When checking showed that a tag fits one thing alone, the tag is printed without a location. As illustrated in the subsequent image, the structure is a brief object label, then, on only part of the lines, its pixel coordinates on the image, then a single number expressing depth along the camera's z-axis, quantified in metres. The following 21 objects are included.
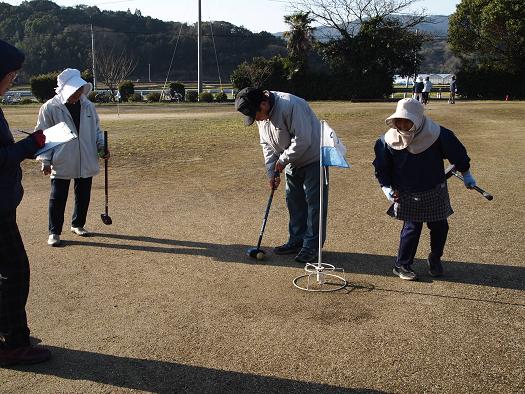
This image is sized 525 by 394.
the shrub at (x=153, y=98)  41.25
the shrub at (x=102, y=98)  40.81
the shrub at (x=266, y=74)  40.94
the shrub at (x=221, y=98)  39.75
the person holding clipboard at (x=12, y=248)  3.36
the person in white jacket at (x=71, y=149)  5.95
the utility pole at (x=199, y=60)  43.78
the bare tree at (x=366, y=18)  39.94
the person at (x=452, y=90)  30.86
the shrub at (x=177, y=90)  42.16
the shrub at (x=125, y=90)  42.59
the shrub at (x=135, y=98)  41.56
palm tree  42.22
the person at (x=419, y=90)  27.97
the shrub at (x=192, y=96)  41.50
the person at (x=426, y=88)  28.06
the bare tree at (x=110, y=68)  48.69
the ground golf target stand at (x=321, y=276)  4.89
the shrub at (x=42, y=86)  41.00
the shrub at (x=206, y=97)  39.79
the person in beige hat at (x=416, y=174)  4.68
